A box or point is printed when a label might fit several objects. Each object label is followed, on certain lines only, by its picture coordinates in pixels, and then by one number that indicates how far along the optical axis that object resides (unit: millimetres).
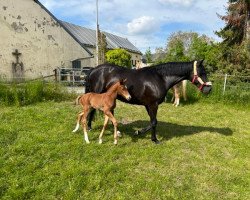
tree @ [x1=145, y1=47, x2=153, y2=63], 52831
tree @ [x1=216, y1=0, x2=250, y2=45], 22141
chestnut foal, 7164
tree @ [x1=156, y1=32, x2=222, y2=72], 25425
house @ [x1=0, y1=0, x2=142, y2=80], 23125
